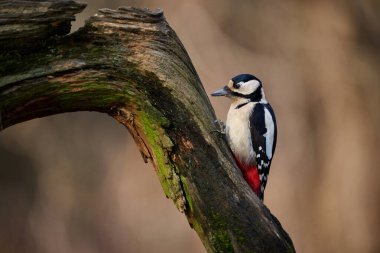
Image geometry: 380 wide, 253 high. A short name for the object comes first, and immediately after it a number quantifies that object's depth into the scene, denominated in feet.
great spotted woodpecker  27.96
